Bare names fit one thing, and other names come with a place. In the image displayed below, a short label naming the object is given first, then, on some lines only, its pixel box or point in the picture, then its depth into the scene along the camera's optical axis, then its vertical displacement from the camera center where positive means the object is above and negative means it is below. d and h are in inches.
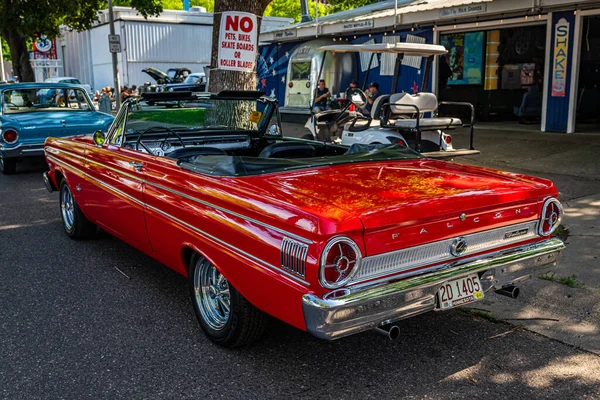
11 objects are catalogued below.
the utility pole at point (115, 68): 835.1 +31.5
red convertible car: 114.7 -30.6
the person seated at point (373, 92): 538.9 -2.4
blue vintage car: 409.7 -18.9
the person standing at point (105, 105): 574.3 -14.2
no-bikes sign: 316.2 +26.0
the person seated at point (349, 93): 427.2 -2.6
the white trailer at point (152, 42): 1286.9 +105.9
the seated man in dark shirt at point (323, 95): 603.5 -6.0
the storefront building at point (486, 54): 511.2 +38.9
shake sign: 507.2 +26.6
